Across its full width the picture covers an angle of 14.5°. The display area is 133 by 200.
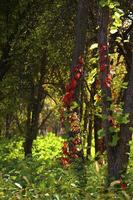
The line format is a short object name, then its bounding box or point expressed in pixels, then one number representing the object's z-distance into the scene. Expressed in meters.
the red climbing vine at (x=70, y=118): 8.91
